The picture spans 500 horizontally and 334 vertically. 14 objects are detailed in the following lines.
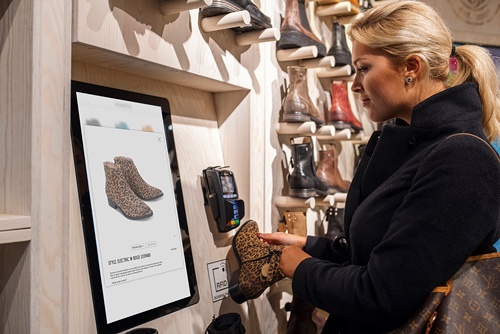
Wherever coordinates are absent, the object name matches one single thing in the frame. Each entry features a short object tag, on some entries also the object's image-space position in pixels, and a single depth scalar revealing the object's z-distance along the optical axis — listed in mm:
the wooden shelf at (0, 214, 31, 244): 1121
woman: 1217
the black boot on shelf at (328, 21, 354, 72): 2869
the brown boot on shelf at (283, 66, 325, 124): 2371
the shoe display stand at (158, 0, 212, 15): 1628
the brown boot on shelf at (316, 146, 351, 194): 2805
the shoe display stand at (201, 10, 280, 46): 1821
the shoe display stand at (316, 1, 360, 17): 2904
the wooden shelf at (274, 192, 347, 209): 2352
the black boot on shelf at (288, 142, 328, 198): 2367
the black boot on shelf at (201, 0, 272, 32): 1823
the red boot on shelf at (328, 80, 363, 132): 2902
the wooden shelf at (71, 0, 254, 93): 1453
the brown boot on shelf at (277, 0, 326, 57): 2400
